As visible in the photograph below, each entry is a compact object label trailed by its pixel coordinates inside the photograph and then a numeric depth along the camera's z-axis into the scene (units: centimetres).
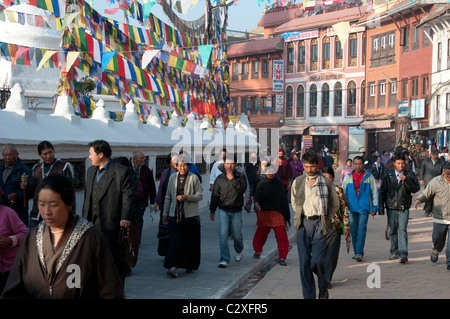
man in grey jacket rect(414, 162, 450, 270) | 884
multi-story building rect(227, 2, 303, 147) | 5000
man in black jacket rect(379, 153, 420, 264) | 941
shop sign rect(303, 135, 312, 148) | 4356
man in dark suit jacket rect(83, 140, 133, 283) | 623
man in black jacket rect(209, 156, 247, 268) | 919
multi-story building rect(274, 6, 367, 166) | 4500
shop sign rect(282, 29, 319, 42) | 4728
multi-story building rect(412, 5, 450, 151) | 3195
